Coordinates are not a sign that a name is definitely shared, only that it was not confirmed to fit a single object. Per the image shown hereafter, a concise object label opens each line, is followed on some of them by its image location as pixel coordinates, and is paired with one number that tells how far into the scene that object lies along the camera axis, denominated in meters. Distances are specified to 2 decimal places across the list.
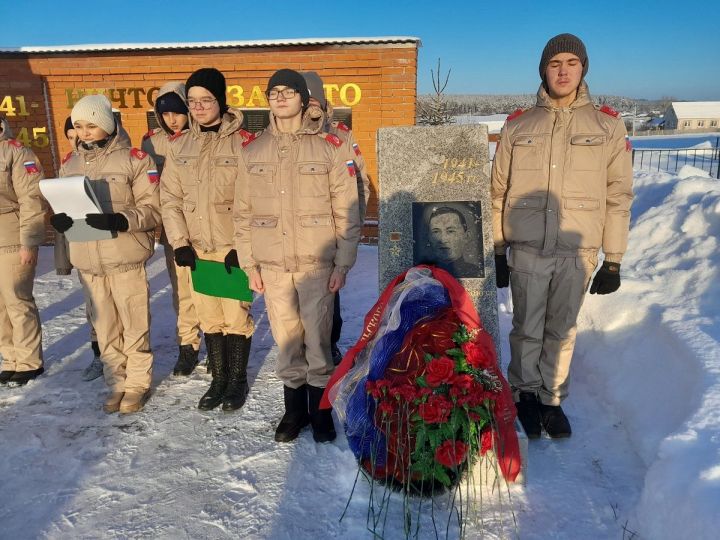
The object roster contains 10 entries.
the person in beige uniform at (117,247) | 2.97
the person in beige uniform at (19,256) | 3.37
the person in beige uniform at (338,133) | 2.90
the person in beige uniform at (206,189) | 3.03
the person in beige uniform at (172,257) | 3.75
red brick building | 7.11
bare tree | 16.56
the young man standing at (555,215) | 2.60
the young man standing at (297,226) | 2.64
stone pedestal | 2.84
